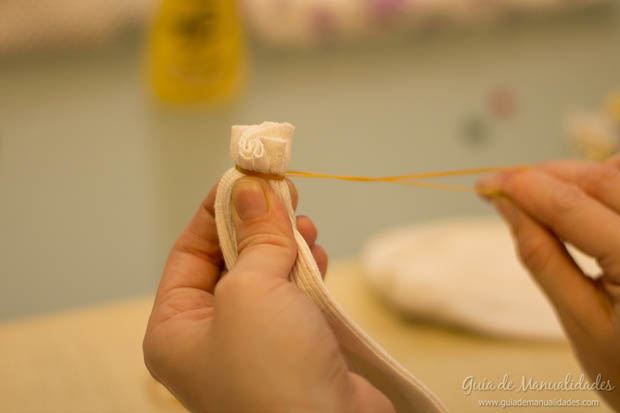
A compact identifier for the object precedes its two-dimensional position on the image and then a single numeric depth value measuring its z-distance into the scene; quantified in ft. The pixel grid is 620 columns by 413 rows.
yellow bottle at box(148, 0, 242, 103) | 3.20
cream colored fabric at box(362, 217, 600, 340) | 2.63
